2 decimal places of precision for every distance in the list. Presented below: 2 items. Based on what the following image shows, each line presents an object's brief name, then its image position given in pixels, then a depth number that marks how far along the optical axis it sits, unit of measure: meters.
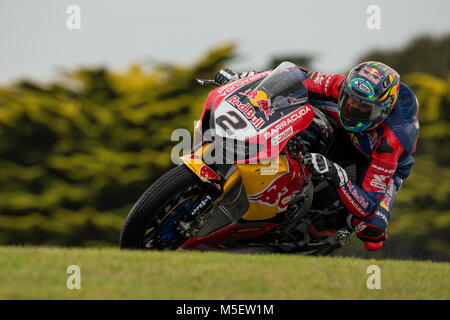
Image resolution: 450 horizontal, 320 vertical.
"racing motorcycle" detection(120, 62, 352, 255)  7.39
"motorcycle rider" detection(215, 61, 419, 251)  7.89
